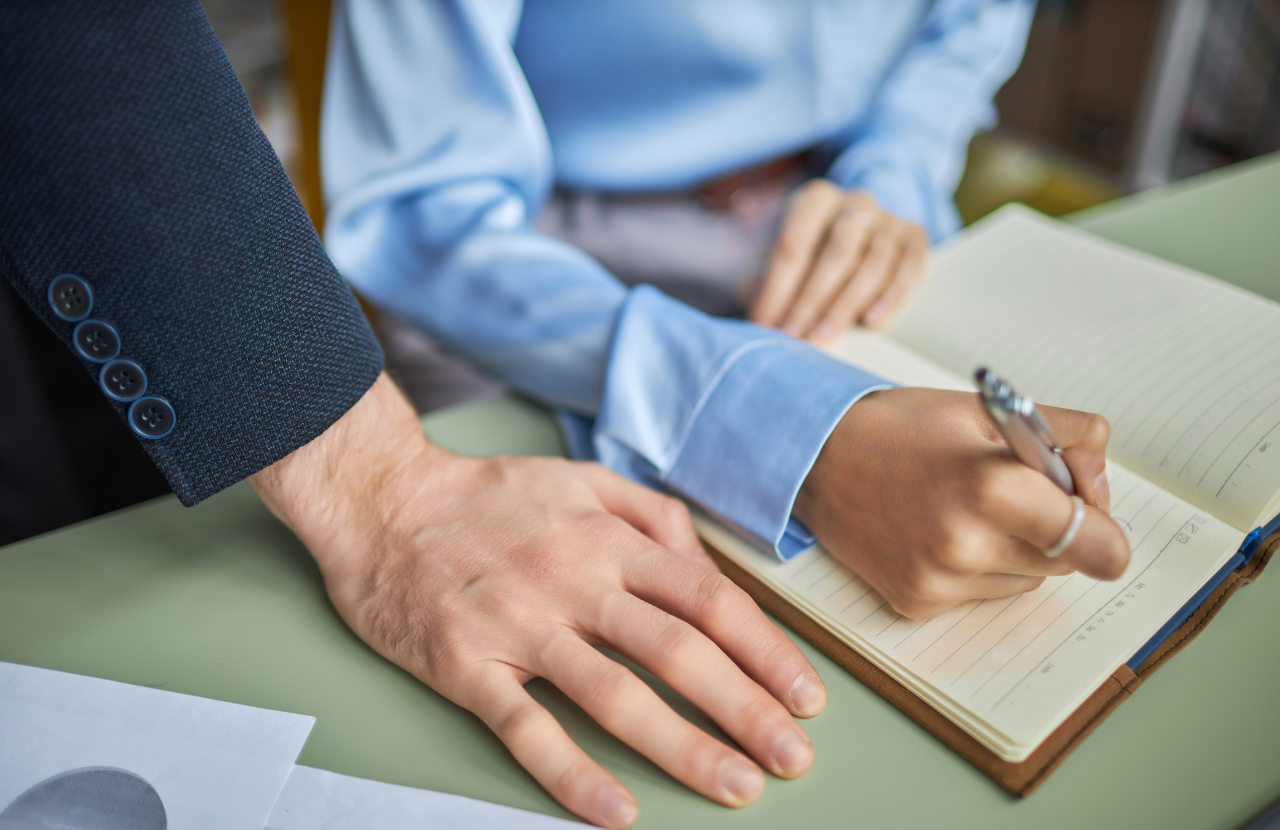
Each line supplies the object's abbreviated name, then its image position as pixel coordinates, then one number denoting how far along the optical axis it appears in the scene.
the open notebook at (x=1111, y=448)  0.36
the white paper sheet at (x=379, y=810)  0.33
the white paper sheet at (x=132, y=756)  0.33
